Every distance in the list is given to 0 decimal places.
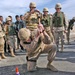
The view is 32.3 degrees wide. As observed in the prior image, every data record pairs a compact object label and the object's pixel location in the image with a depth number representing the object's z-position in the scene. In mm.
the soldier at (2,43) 5388
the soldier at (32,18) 3992
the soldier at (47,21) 5700
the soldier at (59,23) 5588
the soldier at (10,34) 5805
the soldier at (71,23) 7841
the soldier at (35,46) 3714
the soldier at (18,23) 6526
